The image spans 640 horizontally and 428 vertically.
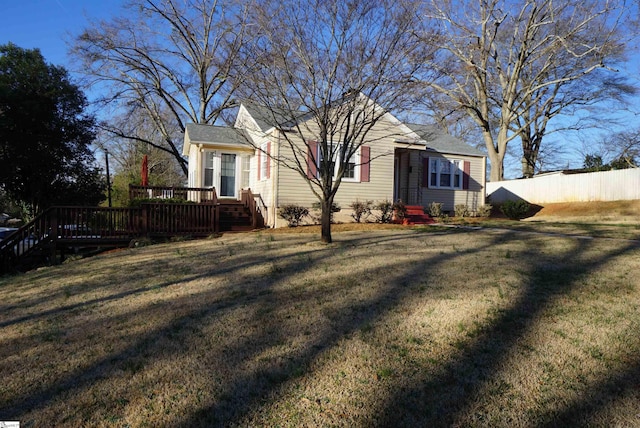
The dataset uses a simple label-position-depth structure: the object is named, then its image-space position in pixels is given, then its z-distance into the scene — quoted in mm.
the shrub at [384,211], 15945
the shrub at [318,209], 15047
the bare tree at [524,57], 22391
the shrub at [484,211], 19625
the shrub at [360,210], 15602
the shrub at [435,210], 18031
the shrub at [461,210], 19141
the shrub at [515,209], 19766
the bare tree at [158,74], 23969
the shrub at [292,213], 14461
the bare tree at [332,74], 8477
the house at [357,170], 15115
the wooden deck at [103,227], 12398
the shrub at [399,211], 16248
